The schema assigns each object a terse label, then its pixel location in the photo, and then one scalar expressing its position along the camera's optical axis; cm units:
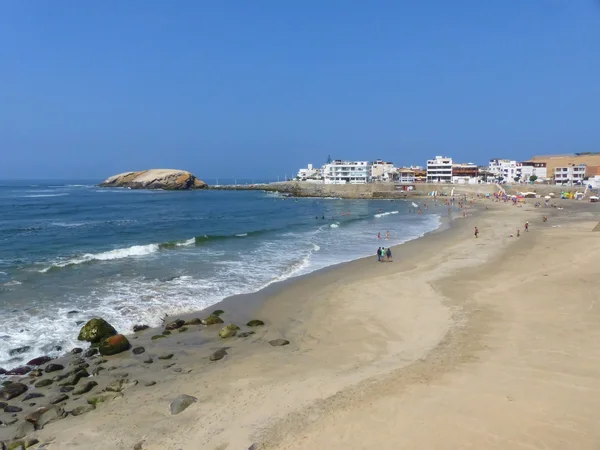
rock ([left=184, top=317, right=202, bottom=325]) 1423
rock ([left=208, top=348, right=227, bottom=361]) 1128
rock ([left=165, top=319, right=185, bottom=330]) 1390
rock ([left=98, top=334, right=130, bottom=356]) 1177
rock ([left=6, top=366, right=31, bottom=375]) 1068
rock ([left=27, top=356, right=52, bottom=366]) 1117
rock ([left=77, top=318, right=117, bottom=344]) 1262
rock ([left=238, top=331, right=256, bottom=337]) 1312
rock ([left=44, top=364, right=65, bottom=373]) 1079
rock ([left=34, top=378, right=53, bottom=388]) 1002
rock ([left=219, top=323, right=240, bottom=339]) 1306
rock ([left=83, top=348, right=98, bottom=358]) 1178
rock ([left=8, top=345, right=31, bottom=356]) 1172
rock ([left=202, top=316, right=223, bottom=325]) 1416
